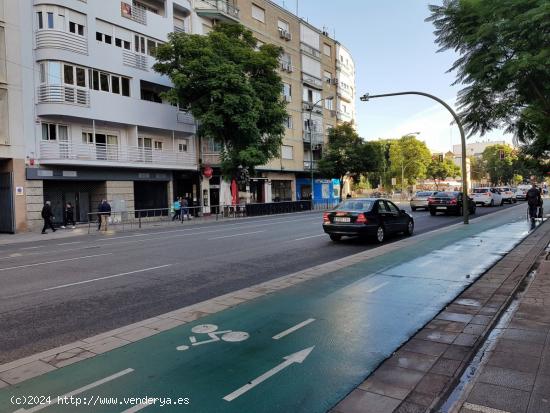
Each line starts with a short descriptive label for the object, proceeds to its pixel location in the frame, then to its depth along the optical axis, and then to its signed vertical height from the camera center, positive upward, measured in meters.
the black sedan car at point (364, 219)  13.55 -0.84
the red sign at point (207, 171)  34.59 +1.96
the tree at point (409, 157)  67.38 +5.14
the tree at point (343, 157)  46.59 +3.76
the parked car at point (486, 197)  36.16 -0.64
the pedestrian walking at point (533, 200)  17.34 -0.51
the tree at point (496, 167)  88.31 +4.19
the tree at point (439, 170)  83.06 +3.84
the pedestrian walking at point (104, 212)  23.36 -0.64
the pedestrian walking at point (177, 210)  28.97 -0.81
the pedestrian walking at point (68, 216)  25.12 -0.88
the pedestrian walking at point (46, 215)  22.66 -0.70
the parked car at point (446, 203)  25.72 -0.75
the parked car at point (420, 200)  32.08 -0.71
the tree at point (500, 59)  5.01 +1.59
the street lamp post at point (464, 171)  17.69 +0.73
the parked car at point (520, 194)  49.38 -0.69
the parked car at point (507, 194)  40.97 -0.57
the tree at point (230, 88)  28.86 +7.15
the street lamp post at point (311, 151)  42.09 +4.17
